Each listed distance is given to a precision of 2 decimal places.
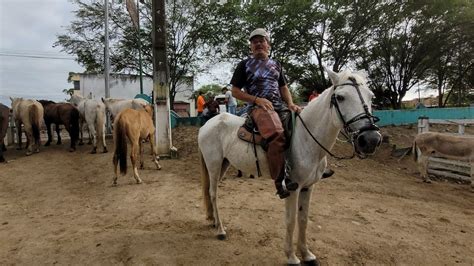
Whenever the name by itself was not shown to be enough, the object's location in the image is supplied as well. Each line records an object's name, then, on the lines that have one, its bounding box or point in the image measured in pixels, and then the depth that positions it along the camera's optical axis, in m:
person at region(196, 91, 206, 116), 13.75
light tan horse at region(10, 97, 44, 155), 10.26
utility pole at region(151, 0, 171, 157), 8.68
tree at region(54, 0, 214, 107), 19.20
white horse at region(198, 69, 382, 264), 2.68
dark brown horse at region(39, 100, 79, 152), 10.84
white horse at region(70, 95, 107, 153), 10.12
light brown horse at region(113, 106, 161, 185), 6.31
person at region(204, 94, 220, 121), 11.28
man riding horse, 3.20
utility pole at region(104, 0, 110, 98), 13.88
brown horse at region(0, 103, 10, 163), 9.38
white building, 27.27
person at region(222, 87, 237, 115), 12.67
